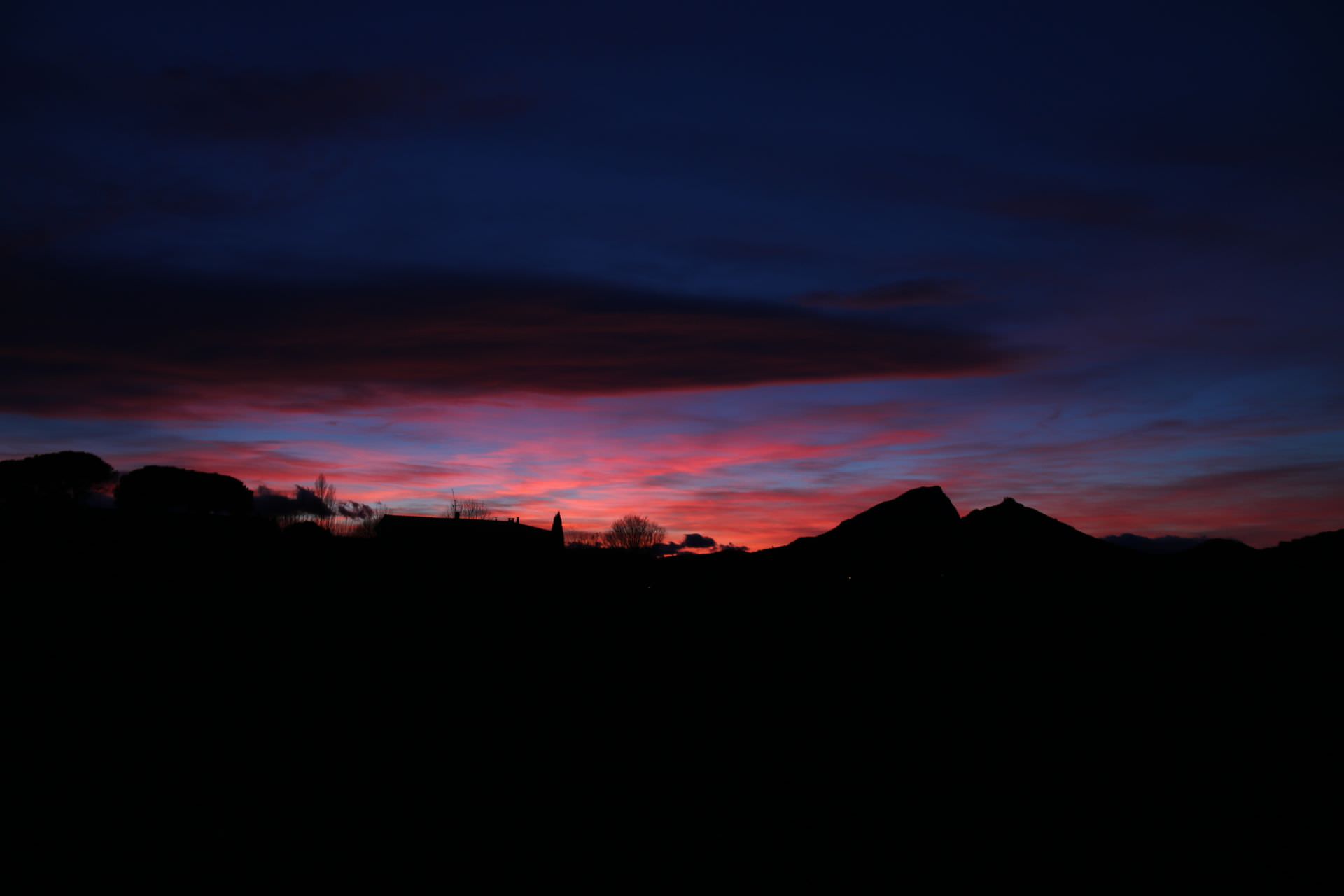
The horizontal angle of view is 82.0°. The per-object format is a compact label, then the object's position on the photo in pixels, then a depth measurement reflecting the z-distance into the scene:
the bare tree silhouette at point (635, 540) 111.56
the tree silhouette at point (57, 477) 69.81
